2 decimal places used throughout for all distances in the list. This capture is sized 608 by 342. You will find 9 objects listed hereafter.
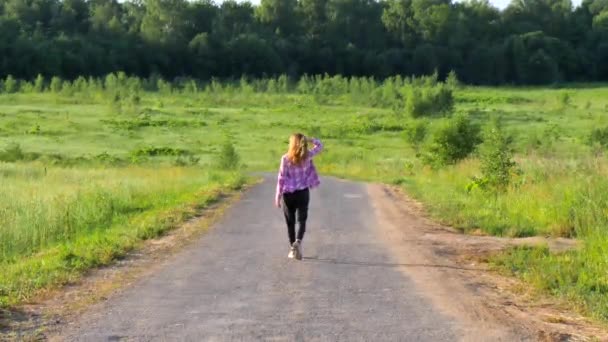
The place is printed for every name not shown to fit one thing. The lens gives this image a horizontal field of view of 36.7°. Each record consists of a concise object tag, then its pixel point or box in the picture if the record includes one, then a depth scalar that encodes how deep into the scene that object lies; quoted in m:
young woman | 12.38
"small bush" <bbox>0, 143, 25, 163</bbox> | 46.84
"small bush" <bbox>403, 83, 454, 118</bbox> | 80.75
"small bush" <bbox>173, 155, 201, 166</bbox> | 47.34
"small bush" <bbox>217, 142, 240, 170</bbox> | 42.78
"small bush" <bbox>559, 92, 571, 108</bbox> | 87.74
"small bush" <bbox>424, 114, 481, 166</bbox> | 37.22
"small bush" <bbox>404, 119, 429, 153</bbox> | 53.94
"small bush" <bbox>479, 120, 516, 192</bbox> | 21.75
